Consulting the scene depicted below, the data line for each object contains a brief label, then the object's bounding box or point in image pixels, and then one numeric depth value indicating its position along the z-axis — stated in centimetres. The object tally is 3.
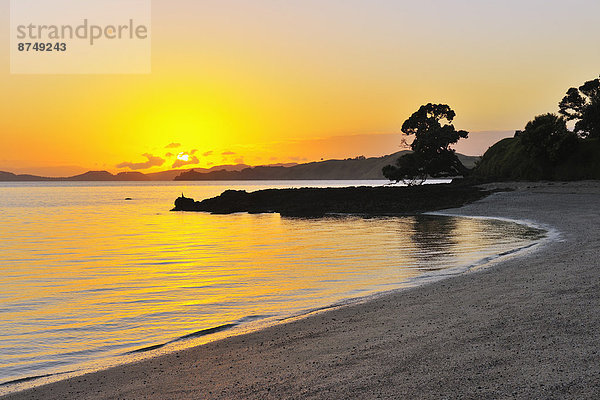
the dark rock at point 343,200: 5516
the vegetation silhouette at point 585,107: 6581
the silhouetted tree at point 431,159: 7712
